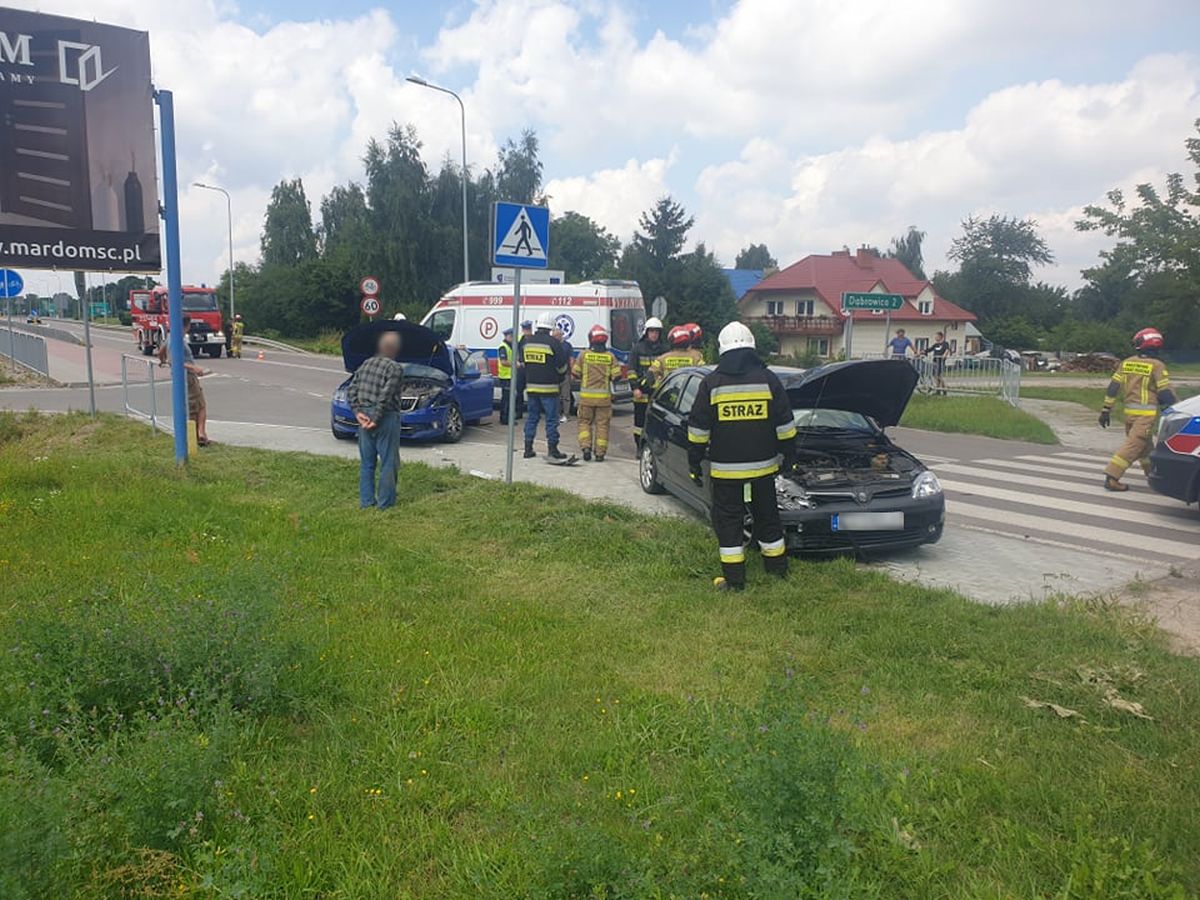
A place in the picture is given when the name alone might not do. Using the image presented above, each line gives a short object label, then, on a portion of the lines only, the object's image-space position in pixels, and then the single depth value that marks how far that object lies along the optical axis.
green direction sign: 16.53
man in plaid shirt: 8.48
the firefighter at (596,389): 11.40
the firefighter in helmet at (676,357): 11.48
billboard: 10.24
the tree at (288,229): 67.94
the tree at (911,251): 115.38
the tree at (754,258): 117.38
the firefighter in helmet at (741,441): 6.14
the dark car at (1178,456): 8.62
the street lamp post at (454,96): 28.25
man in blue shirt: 23.03
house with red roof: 62.59
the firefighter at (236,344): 35.91
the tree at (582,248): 65.06
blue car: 13.00
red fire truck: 33.06
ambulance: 17.86
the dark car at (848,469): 6.86
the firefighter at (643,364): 11.49
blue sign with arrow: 21.11
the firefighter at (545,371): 11.47
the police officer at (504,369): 15.55
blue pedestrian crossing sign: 8.77
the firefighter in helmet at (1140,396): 10.34
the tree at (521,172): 47.84
